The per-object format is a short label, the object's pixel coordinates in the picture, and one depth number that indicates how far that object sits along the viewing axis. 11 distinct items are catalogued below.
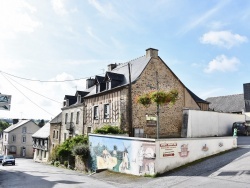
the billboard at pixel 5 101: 14.44
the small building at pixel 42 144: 32.78
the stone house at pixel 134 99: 17.52
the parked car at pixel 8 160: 28.52
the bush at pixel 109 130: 16.85
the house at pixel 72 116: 23.63
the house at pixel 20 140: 47.60
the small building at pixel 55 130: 28.69
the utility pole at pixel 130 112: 16.17
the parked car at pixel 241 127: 21.59
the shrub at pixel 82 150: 16.80
